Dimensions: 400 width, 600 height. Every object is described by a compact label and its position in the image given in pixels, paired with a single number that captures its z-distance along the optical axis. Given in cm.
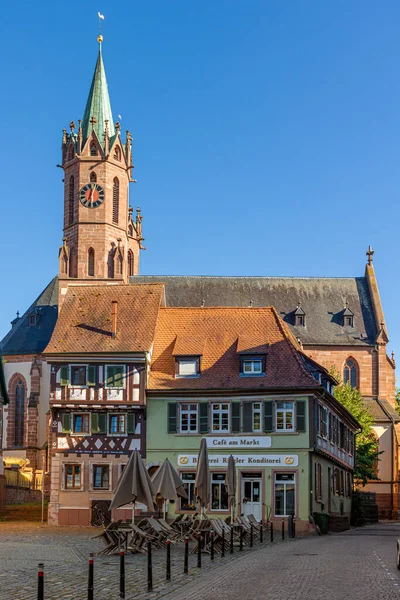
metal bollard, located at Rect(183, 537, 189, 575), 1882
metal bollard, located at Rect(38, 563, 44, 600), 1101
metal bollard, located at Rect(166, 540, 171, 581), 1759
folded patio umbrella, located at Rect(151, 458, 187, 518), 2916
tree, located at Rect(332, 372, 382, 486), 5922
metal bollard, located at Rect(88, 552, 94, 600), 1271
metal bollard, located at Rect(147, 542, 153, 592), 1611
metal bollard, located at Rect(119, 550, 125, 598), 1465
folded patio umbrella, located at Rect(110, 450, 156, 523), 2525
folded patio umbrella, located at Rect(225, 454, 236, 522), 3297
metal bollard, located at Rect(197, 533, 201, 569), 2022
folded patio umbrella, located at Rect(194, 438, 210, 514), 3080
